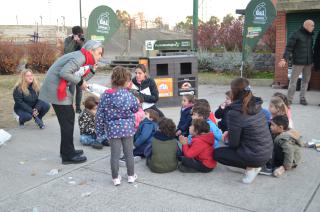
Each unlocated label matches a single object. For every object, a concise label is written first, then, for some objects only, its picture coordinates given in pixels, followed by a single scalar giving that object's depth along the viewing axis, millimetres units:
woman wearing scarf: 4441
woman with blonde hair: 6645
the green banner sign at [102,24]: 9109
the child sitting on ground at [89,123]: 5652
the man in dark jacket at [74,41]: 7422
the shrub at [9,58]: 16641
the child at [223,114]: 5608
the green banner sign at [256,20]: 10211
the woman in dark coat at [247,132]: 3932
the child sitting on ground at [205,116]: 4750
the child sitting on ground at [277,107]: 4855
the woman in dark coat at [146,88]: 6297
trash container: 8406
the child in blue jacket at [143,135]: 4949
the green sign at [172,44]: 10703
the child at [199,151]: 4367
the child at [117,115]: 3918
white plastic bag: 5738
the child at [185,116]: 5367
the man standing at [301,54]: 8309
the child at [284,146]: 4352
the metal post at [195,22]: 14735
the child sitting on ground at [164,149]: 4418
